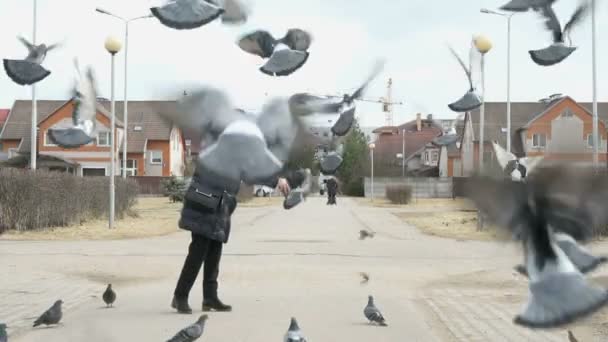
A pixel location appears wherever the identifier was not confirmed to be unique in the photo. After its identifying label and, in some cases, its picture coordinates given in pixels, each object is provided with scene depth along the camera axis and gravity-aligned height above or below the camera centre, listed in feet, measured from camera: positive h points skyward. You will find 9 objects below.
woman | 25.18 -1.65
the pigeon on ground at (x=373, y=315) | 26.40 -4.64
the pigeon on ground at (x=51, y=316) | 25.21 -4.54
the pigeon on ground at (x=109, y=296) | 28.96 -4.43
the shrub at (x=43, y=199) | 69.41 -2.02
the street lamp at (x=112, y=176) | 65.80 +0.24
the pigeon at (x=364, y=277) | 39.54 -5.20
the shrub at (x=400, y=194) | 170.60 -3.27
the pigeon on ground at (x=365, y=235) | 61.58 -4.66
